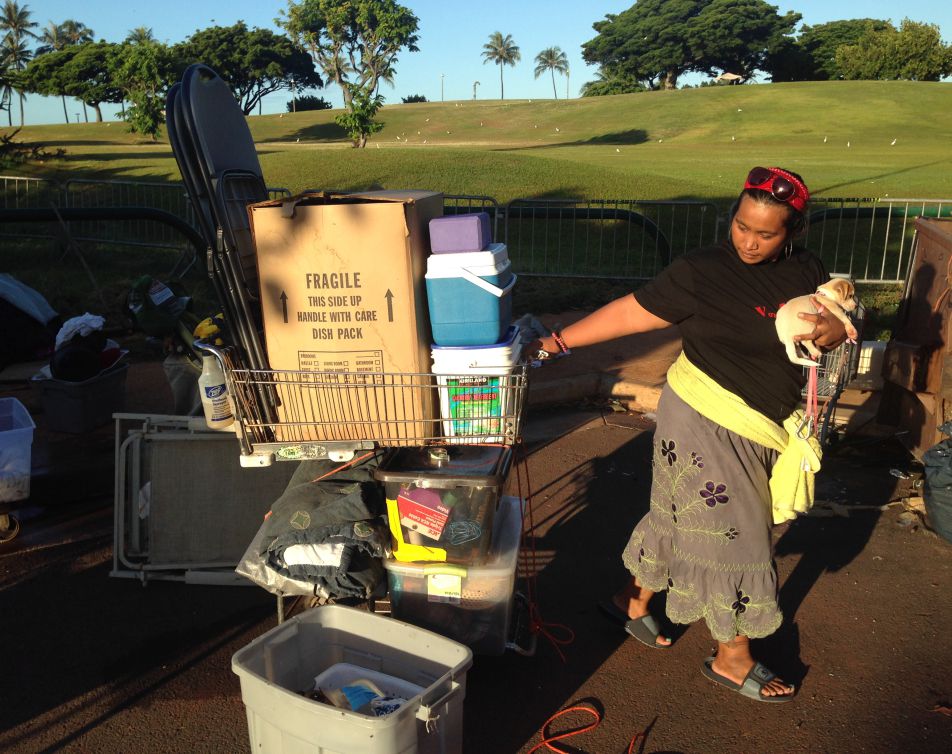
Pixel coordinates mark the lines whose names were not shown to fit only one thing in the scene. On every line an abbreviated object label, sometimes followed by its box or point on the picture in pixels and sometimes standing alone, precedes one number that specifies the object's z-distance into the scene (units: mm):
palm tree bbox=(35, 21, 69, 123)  117731
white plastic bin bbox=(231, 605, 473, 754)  2602
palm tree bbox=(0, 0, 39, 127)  104431
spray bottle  3814
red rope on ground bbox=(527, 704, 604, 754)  3371
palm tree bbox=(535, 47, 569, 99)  146250
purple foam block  3227
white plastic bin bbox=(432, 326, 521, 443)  3256
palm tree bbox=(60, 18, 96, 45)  120375
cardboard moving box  3223
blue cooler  3221
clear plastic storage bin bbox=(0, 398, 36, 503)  5117
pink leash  3242
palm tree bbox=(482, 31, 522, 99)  148625
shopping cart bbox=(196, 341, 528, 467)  3279
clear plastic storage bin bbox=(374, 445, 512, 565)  3443
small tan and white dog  2992
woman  3266
